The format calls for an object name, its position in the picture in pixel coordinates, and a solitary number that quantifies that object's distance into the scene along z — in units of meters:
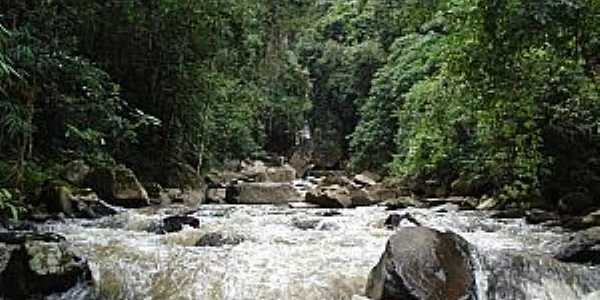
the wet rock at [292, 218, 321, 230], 9.04
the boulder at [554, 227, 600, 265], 6.31
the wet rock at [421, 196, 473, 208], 12.36
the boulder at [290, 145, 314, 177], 29.97
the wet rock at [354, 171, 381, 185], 20.39
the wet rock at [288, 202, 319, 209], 13.09
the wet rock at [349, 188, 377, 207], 13.77
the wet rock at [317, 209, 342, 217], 10.97
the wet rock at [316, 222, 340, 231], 8.96
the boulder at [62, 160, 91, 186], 11.12
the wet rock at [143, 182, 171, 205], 12.64
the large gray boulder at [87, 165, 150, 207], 11.29
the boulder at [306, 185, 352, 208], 13.31
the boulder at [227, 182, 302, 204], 14.02
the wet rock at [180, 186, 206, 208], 13.19
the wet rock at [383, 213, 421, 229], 9.12
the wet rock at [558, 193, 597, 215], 9.59
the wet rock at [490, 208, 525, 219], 10.18
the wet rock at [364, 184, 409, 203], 15.24
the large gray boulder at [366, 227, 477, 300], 5.20
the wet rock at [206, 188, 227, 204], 14.16
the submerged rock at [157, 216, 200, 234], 8.20
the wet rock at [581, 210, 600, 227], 8.17
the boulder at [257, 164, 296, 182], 22.61
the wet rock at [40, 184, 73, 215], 9.40
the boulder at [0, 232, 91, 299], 5.42
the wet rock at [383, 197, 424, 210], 12.78
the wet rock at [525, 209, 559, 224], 9.41
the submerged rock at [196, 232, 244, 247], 7.32
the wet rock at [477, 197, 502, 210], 11.57
